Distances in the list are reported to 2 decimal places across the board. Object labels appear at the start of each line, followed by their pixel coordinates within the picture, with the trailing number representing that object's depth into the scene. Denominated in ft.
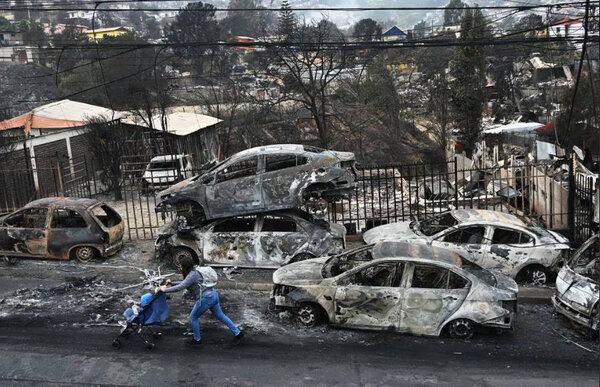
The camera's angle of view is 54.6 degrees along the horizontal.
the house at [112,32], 226.99
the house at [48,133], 70.23
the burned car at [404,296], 27.84
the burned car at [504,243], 35.81
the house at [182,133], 87.25
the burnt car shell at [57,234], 40.65
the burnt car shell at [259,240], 37.88
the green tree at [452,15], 355.97
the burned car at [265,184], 38.83
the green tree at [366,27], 226.17
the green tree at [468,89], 110.63
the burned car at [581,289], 27.84
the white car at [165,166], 66.79
